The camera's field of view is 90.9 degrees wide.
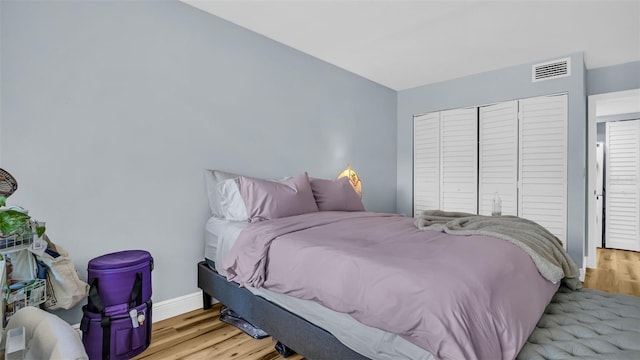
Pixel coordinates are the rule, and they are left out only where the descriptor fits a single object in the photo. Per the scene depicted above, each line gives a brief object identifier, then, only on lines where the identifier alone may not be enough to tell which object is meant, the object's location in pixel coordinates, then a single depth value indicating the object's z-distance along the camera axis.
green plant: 1.22
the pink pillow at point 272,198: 2.30
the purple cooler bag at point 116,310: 1.75
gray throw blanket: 1.69
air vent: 3.49
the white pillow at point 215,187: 2.50
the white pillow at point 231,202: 2.34
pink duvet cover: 1.12
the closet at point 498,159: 3.62
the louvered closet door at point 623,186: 4.65
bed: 1.20
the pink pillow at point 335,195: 2.86
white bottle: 3.85
